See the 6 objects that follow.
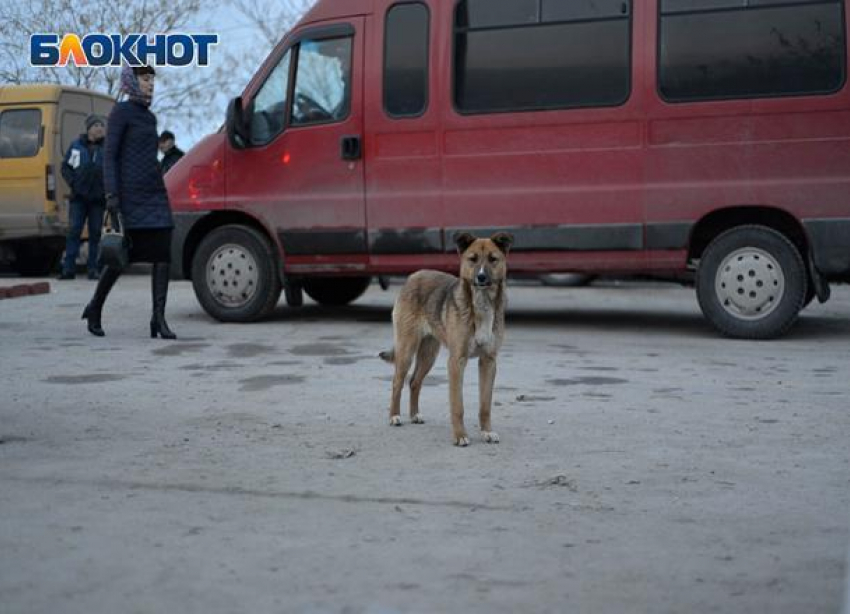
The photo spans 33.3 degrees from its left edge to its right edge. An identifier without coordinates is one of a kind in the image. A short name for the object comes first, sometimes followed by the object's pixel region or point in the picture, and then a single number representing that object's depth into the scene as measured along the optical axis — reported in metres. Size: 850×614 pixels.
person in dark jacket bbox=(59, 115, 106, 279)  17.69
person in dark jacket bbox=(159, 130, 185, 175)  16.58
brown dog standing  6.23
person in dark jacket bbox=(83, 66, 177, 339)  10.36
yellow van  19.27
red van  10.40
